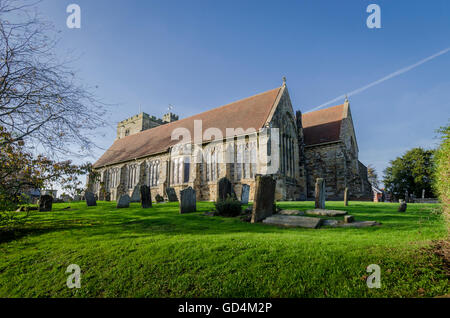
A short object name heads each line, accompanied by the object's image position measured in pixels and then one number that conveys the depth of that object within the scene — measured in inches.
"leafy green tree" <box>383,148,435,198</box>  1169.2
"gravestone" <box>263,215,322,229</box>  275.0
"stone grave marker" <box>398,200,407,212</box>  381.7
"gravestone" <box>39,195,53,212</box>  481.4
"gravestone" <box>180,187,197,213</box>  399.9
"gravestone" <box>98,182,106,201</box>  1106.1
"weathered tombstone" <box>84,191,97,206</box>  586.7
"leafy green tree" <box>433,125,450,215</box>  157.1
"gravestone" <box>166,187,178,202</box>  644.7
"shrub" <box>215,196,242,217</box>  362.6
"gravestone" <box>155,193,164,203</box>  714.5
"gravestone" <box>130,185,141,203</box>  653.9
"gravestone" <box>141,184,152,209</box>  495.5
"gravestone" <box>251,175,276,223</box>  314.2
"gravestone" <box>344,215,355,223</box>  277.4
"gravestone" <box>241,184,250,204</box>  517.3
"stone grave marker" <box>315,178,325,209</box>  409.4
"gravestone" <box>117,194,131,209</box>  502.6
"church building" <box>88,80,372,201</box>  740.0
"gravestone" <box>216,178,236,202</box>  441.1
